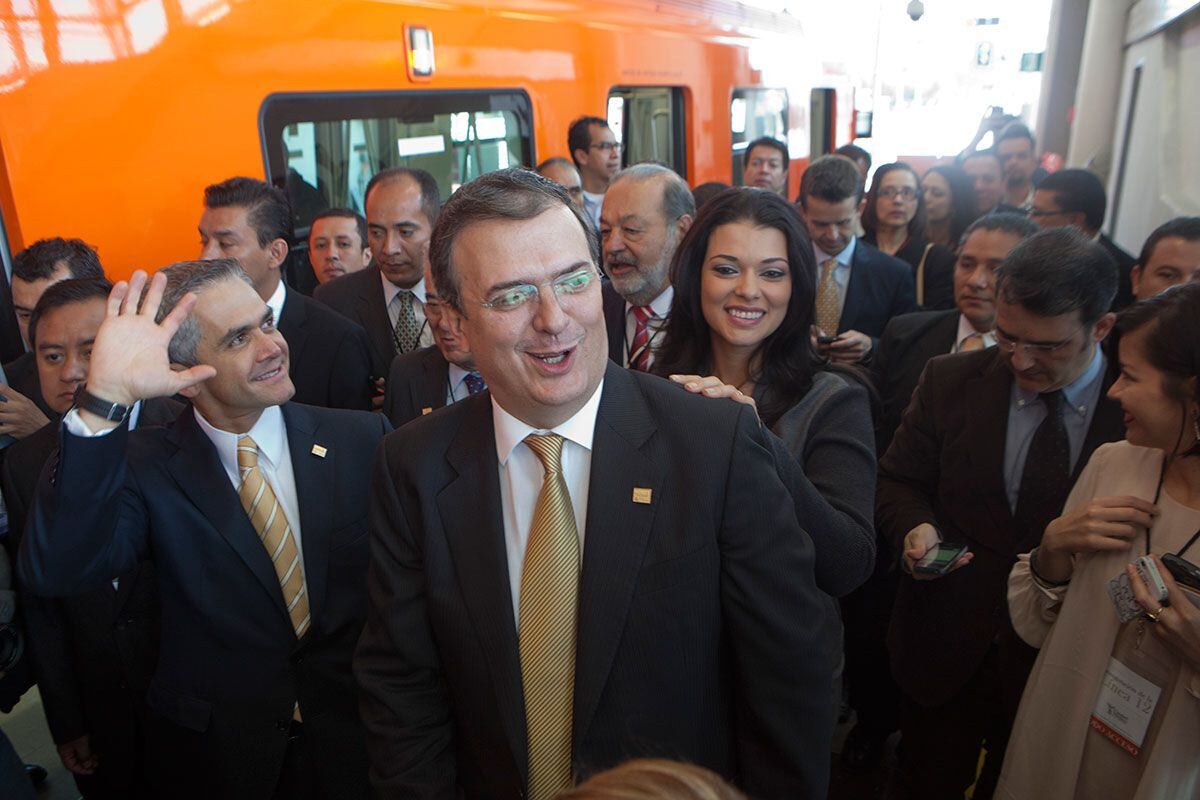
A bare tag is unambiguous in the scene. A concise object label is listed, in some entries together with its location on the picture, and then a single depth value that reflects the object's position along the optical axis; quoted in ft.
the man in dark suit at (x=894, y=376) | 9.94
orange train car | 9.70
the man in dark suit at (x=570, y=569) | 4.63
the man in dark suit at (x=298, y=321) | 10.56
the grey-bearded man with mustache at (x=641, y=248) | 10.81
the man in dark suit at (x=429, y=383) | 9.29
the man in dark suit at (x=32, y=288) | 8.64
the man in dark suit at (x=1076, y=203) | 12.24
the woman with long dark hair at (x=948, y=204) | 17.85
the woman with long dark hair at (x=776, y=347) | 6.07
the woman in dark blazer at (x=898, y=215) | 16.21
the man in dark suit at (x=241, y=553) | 6.46
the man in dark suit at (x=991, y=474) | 7.32
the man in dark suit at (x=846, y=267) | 12.63
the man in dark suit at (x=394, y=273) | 12.03
